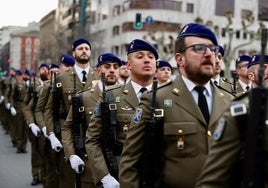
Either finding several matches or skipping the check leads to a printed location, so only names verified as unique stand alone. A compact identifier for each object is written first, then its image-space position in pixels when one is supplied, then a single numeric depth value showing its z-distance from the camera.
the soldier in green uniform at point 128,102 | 4.54
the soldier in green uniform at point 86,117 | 5.44
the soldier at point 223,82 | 6.30
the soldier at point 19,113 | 13.55
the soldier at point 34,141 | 8.95
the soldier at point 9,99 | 14.69
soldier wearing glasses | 3.22
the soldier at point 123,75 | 9.59
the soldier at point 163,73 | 7.99
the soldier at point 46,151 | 7.44
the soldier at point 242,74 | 7.13
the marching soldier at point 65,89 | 6.78
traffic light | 23.23
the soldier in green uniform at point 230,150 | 2.47
